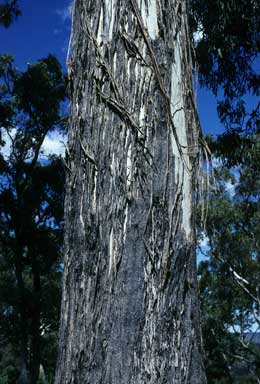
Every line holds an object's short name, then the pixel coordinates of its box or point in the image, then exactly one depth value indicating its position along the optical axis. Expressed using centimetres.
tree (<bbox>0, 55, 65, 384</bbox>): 1539
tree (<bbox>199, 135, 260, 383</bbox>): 1688
